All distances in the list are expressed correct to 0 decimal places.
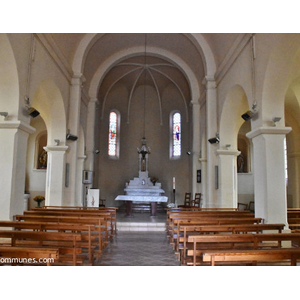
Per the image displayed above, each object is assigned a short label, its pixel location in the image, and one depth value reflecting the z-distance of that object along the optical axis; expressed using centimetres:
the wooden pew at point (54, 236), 459
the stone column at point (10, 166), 709
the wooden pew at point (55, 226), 550
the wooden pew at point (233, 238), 455
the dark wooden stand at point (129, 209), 1312
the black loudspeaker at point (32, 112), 775
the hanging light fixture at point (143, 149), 1466
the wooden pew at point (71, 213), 798
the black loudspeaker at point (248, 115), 801
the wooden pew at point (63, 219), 670
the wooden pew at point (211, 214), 790
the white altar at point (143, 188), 1242
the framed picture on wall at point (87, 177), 1364
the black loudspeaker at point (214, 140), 1154
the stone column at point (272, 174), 735
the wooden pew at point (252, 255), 359
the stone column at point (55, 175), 1096
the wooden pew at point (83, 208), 913
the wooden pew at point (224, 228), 548
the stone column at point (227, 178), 1117
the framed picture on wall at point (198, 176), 1482
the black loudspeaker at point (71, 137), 1132
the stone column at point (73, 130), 1170
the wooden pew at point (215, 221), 650
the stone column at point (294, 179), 1470
